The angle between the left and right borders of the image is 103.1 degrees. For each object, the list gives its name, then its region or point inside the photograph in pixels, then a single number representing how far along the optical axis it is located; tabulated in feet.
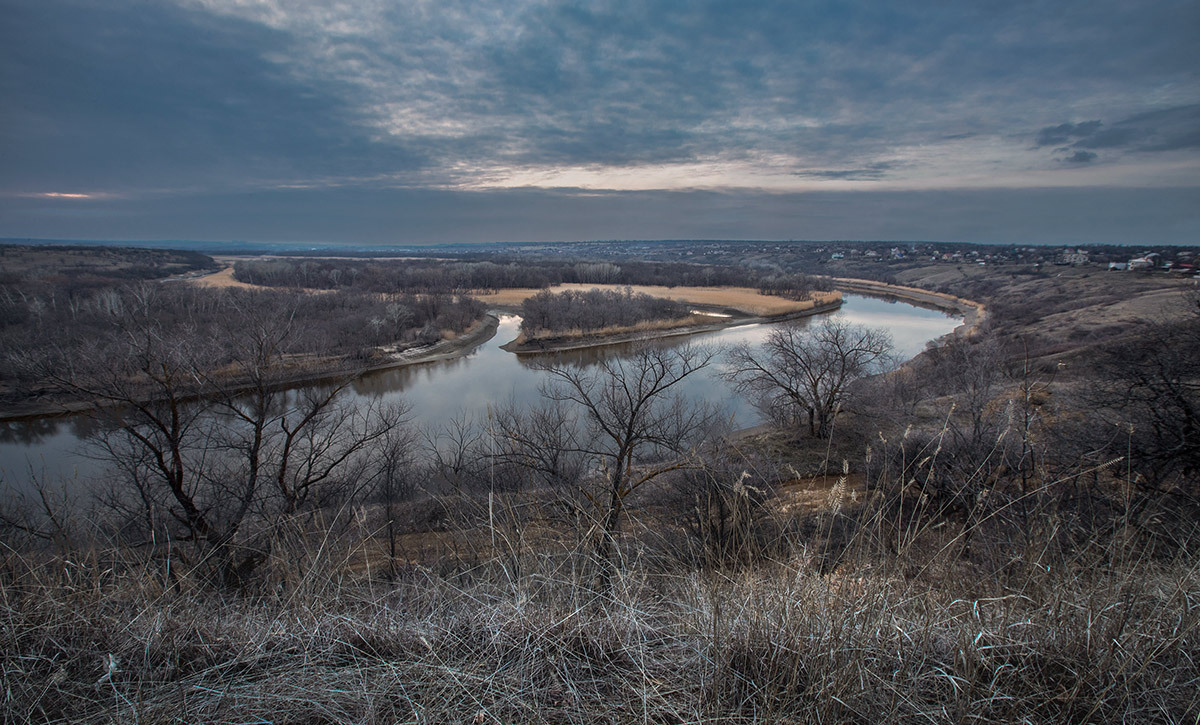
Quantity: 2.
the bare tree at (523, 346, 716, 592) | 33.53
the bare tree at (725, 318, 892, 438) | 53.16
